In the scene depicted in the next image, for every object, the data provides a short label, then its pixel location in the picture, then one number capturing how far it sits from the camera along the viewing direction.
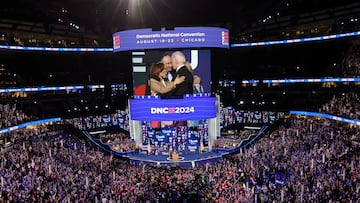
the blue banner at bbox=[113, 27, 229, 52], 35.03
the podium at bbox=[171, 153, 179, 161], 37.31
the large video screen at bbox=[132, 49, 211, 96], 36.84
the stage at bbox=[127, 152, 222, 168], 36.38
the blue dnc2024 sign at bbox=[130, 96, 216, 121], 36.16
